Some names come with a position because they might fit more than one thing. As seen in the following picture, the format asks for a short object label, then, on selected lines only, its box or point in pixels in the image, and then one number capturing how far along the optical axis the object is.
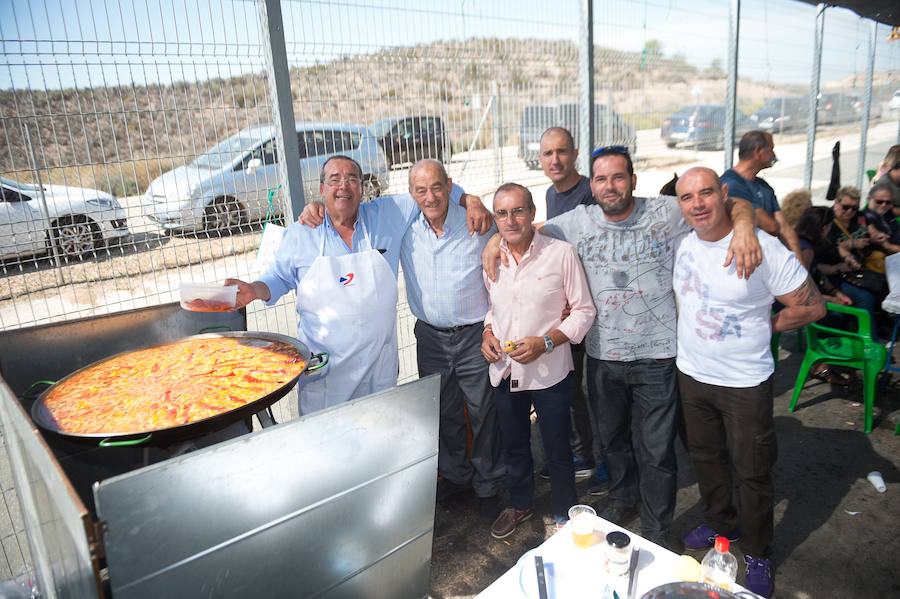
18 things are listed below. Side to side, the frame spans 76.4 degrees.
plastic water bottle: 1.79
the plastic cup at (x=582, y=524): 2.03
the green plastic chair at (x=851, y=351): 4.35
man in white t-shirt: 2.61
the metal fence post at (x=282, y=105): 3.29
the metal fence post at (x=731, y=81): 5.71
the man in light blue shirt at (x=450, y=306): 3.26
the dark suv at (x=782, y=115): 12.25
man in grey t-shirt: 2.91
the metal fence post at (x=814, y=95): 8.56
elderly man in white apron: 3.10
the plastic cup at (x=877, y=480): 3.66
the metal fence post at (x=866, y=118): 9.99
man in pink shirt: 2.97
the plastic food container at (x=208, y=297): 2.61
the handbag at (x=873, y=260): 5.32
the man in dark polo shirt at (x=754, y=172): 3.83
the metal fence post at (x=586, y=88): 4.59
